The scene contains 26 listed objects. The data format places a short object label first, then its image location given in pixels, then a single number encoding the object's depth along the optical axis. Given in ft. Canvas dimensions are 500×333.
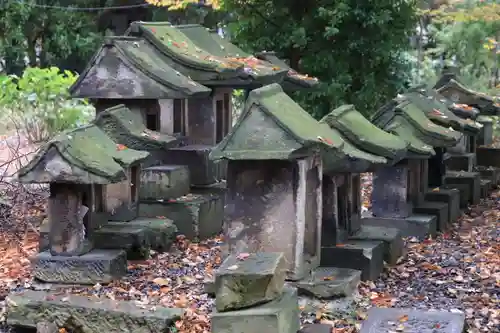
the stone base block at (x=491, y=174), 53.93
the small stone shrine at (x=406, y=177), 38.83
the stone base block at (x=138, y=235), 33.63
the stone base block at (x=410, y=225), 38.81
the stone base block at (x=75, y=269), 31.30
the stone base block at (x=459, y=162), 51.11
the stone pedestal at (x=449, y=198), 43.27
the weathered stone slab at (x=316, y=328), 25.04
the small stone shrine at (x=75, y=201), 30.35
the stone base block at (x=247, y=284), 23.13
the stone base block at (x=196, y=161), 41.09
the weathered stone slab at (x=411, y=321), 24.08
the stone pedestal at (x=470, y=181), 47.75
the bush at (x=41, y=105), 57.36
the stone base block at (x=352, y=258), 30.63
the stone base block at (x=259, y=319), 22.97
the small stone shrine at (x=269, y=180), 27.35
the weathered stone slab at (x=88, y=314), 27.37
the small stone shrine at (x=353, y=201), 30.73
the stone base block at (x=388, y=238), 33.35
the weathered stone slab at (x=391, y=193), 38.99
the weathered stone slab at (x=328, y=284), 27.94
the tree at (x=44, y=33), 83.41
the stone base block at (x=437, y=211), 40.73
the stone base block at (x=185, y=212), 38.65
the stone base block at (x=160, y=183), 38.95
